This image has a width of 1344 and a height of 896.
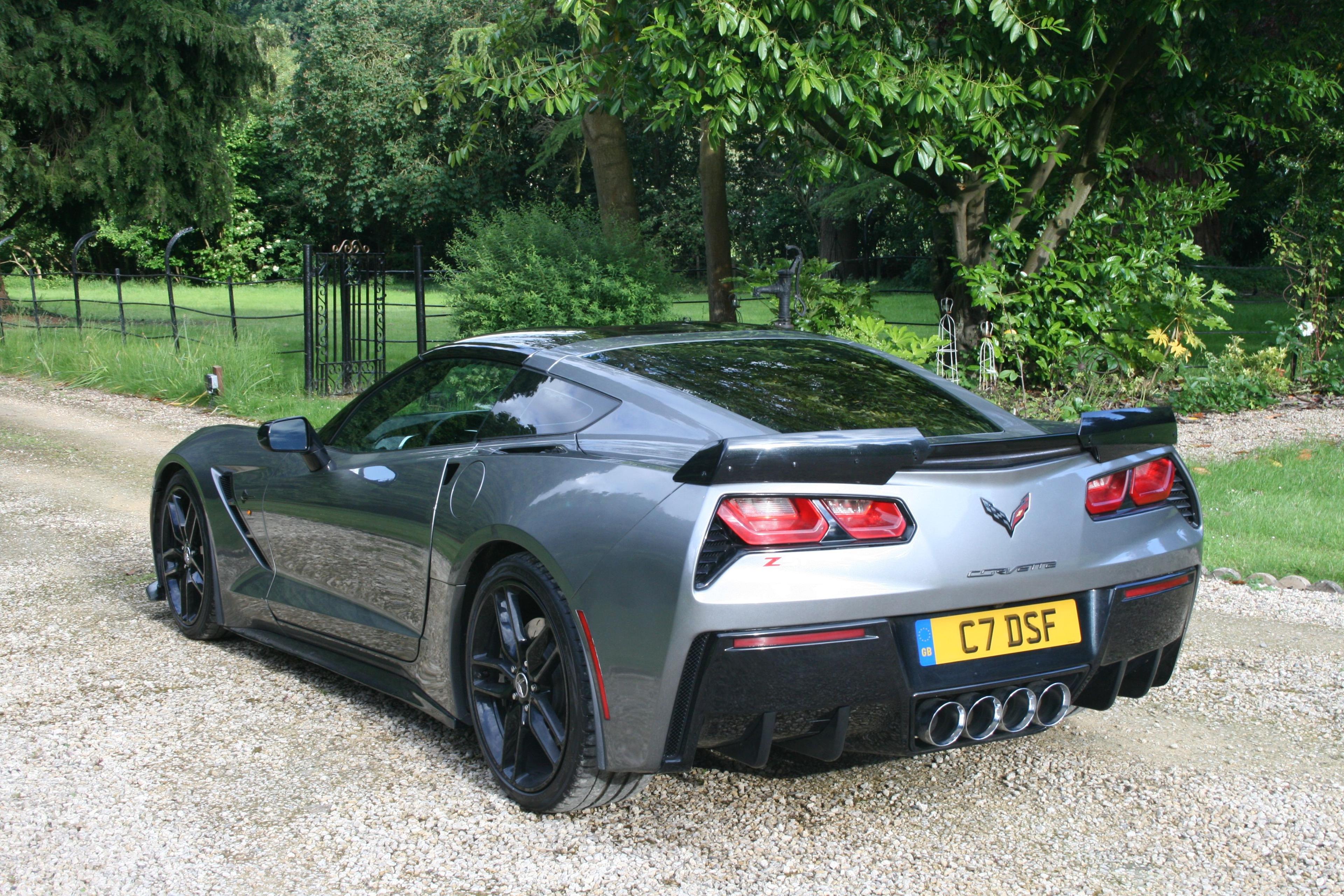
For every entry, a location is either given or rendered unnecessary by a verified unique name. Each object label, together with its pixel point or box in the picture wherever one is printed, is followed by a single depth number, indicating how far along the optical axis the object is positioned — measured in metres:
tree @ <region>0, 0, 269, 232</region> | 24.78
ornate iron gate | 13.94
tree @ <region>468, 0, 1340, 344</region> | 8.82
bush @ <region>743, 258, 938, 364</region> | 10.49
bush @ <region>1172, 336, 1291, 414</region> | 11.05
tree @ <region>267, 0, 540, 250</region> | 39.97
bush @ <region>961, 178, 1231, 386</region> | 10.48
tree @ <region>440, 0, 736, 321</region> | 9.83
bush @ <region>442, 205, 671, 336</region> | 13.56
